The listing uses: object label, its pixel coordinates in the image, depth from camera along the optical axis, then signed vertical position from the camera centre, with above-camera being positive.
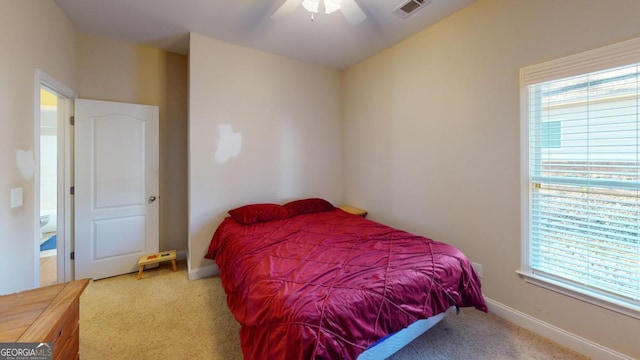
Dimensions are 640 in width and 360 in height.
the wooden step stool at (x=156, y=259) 2.81 -0.95
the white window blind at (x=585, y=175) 1.53 +0.02
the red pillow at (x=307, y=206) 3.16 -0.37
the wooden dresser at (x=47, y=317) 0.90 -0.56
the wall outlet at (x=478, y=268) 2.26 -0.82
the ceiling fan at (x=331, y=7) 1.89 +1.34
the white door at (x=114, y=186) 2.71 -0.10
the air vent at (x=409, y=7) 2.16 +1.55
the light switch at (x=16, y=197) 1.61 -0.13
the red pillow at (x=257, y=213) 2.74 -0.41
